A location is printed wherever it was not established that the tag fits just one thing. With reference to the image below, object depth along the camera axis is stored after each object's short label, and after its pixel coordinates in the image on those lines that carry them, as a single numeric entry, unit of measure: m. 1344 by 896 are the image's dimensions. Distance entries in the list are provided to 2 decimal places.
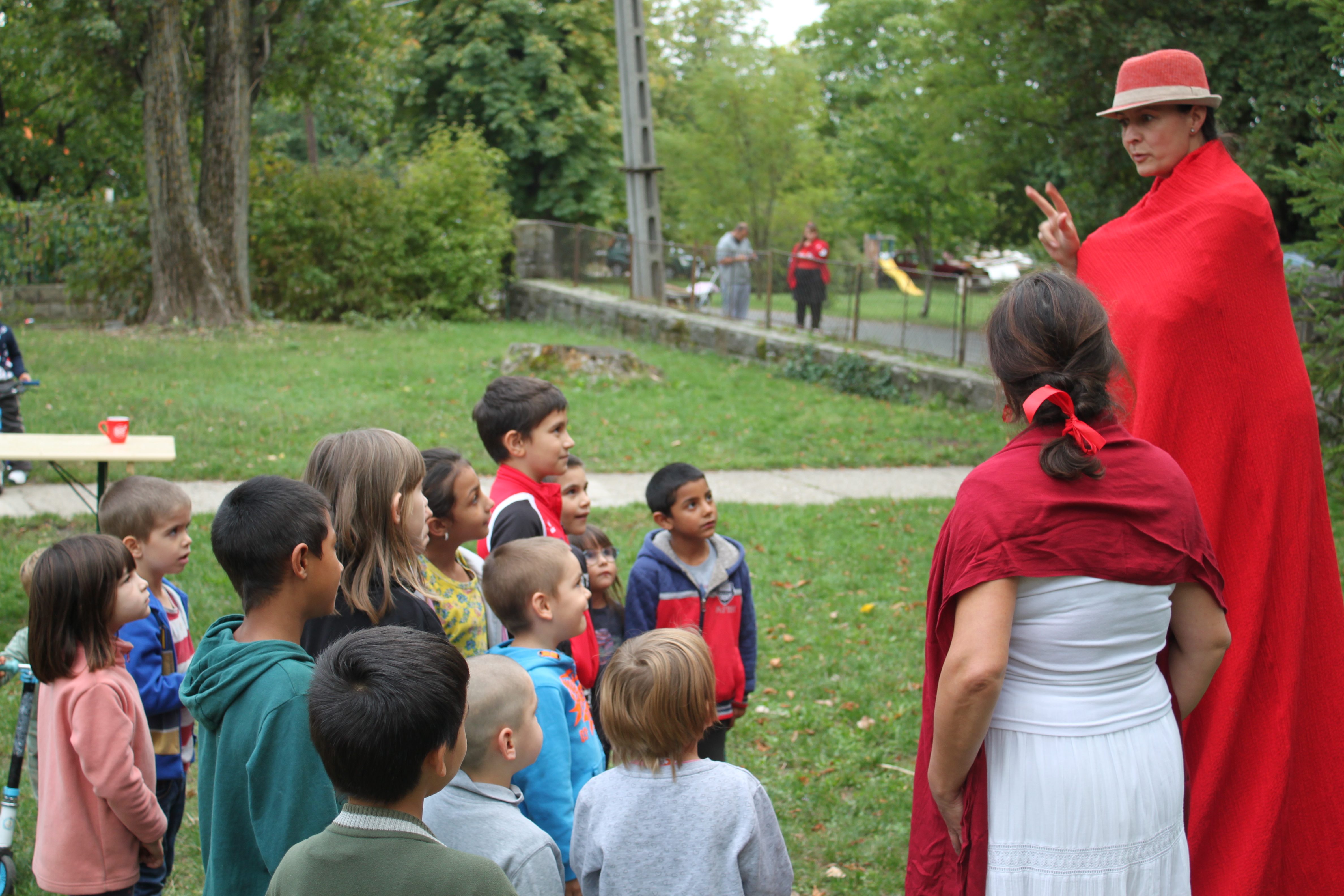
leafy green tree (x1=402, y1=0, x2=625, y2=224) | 24.95
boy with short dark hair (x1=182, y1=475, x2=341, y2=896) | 2.01
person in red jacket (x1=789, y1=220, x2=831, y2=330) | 15.48
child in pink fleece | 2.75
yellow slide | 12.95
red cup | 5.57
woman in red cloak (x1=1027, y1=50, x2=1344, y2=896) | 2.55
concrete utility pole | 17.62
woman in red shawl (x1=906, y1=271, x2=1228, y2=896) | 1.92
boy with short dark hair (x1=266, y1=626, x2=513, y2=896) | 1.67
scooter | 3.17
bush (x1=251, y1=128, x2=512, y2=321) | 19.25
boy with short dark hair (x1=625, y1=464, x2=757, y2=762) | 3.63
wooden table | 5.34
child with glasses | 3.72
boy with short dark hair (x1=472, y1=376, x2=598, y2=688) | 3.47
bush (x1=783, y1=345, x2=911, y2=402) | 13.05
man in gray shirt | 16.73
